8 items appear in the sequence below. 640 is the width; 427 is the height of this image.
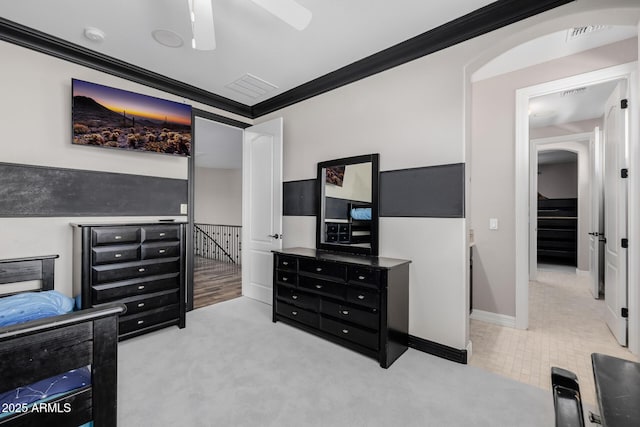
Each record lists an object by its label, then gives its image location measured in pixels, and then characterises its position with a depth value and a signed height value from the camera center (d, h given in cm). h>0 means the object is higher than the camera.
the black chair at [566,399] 63 -44
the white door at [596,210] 379 +10
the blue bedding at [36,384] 118 -77
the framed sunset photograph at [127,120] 273 +96
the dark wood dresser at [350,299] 235 -78
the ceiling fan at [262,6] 159 +115
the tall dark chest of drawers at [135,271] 252 -56
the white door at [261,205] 375 +11
